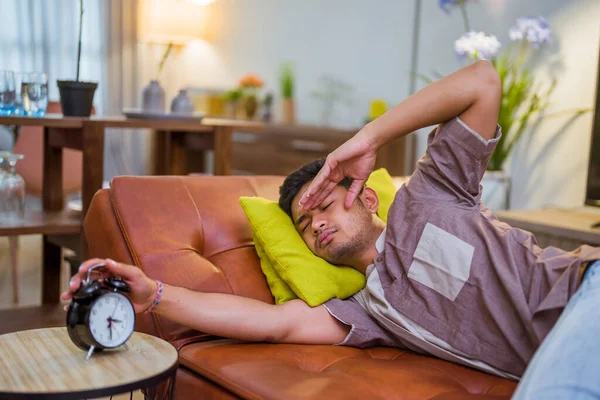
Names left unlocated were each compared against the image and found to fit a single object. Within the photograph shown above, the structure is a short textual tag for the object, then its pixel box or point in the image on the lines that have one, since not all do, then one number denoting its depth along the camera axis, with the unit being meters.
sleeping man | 1.51
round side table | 1.15
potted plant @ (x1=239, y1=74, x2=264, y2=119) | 5.22
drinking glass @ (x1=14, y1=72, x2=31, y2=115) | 2.58
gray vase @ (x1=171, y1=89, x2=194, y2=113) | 3.07
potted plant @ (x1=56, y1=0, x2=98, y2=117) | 2.74
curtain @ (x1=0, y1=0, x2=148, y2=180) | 5.59
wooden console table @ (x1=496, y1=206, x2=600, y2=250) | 2.82
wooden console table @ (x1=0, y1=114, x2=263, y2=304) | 2.54
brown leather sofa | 1.44
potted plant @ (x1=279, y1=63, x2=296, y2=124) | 5.08
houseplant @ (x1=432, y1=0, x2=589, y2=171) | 3.43
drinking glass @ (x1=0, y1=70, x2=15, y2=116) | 2.56
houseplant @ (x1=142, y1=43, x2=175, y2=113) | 3.05
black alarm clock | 1.27
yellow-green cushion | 1.71
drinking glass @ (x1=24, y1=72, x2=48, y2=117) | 2.60
